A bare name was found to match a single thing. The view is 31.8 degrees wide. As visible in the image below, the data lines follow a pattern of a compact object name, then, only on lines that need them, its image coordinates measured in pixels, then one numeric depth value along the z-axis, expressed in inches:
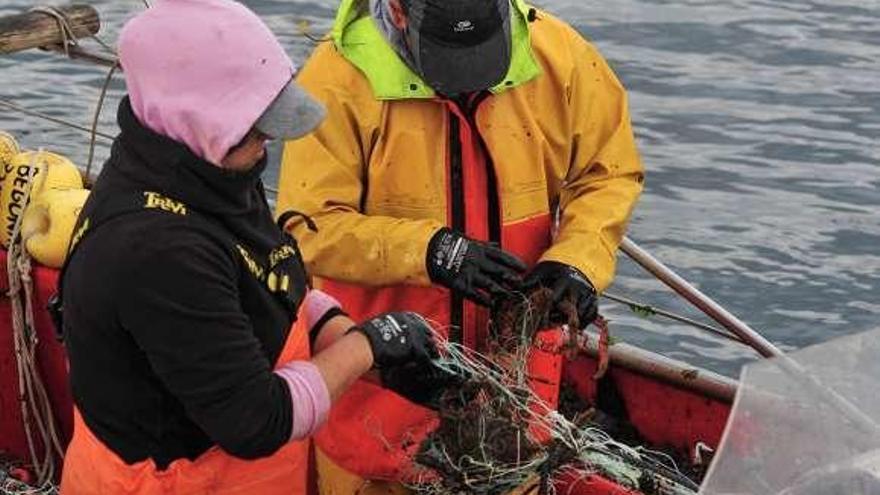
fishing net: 141.5
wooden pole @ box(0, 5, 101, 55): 222.5
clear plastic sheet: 108.4
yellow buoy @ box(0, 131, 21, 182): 199.8
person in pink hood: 114.7
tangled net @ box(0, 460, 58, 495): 199.0
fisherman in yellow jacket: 146.9
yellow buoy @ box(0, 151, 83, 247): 197.6
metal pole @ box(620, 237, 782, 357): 203.3
